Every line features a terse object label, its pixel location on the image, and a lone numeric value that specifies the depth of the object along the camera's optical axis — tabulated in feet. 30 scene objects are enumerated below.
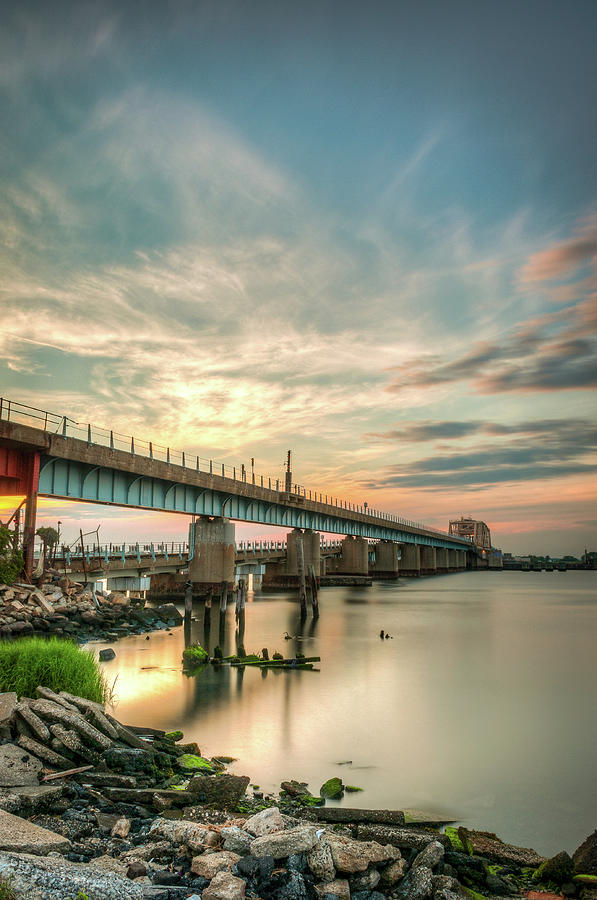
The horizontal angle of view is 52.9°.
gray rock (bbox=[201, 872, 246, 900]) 21.61
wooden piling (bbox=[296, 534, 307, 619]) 166.20
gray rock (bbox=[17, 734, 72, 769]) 35.42
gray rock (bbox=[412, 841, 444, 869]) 27.27
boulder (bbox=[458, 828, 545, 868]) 31.24
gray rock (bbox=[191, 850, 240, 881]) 23.88
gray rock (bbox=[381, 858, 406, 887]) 26.11
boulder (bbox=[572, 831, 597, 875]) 29.19
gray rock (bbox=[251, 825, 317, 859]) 24.77
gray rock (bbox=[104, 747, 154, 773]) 37.81
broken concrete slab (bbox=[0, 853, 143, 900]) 19.04
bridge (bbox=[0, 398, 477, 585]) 108.37
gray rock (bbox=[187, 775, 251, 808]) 34.88
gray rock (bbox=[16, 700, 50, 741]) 37.09
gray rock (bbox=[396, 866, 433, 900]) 25.40
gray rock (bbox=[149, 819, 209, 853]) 26.32
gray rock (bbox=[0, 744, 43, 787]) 32.18
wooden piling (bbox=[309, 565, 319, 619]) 174.81
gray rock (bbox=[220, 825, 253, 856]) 25.70
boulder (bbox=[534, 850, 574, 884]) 29.12
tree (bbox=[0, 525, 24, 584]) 99.76
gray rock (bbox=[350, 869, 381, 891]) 25.35
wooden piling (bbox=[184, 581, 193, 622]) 148.87
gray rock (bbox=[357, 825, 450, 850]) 29.07
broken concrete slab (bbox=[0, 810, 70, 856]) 22.70
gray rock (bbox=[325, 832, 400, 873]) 25.48
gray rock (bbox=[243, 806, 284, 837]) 27.76
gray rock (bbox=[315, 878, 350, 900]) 23.79
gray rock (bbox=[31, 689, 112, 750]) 38.65
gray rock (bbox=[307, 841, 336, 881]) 24.63
